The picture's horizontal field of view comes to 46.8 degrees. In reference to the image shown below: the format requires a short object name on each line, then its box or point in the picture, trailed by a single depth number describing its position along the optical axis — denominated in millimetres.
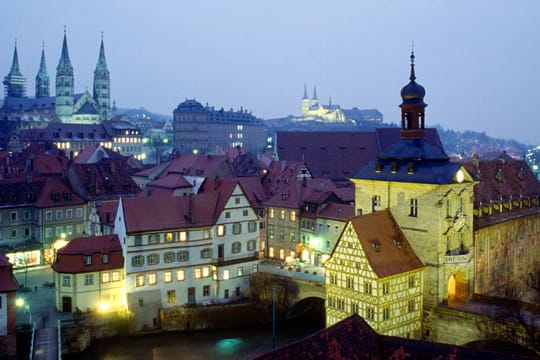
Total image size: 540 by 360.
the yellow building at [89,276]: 49469
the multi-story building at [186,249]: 51219
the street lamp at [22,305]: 49231
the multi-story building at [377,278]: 38750
